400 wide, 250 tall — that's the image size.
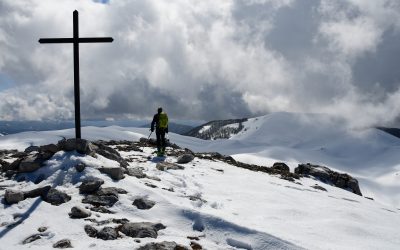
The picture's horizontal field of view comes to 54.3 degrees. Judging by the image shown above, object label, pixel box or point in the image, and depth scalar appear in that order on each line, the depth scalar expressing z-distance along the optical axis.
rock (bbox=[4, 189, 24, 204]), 12.42
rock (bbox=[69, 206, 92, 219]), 11.33
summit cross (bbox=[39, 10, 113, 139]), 15.49
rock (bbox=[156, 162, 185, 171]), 19.03
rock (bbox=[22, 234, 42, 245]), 10.15
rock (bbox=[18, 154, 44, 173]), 15.01
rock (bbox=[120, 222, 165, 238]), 10.44
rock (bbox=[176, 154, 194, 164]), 22.62
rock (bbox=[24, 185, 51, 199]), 12.76
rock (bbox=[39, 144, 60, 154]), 15.90
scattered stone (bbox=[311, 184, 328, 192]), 24.15
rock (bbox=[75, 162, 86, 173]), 14.37
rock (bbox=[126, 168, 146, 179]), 15.88
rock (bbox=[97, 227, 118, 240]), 10.22
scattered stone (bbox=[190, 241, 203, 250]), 10.20
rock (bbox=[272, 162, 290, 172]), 32.51
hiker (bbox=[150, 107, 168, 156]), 24.08
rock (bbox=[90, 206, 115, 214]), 11.88
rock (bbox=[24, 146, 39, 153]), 23.70
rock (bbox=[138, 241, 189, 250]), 9.70
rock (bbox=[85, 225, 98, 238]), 10.38
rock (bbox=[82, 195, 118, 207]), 12.38
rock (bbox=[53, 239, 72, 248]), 9.77
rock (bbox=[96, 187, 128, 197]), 12.91
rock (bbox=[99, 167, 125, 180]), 14.32
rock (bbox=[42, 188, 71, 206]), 12.30
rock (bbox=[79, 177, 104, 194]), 13.05
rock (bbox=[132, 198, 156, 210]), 12.41
